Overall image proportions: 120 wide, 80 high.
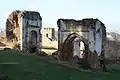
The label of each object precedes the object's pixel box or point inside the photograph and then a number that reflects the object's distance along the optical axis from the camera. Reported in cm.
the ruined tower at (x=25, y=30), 3212
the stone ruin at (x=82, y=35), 2658
